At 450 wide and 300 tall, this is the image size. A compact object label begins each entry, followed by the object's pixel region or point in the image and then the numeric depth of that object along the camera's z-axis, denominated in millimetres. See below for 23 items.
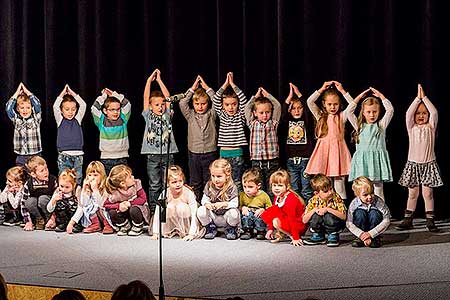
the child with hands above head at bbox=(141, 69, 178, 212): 8942
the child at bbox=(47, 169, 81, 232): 8626
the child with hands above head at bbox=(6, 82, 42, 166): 9345
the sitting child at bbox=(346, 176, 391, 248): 7504
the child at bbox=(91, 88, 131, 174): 9045
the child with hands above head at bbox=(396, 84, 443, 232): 8078
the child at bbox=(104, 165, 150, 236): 8357
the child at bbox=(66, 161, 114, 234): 8481
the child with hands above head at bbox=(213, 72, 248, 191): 8693
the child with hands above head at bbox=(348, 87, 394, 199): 8228
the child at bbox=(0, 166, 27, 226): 8926
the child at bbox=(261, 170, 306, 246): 7809
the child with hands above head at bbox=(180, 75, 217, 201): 8849
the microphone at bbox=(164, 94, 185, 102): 6435
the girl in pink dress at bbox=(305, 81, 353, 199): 8456
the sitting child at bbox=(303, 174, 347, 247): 7618
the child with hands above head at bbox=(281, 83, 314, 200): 8652
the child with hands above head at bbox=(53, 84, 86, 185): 9247
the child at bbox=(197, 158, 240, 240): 8011
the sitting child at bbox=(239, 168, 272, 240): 8016
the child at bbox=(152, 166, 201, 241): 8109
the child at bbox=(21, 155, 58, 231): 8823
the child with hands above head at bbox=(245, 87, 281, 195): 8564
